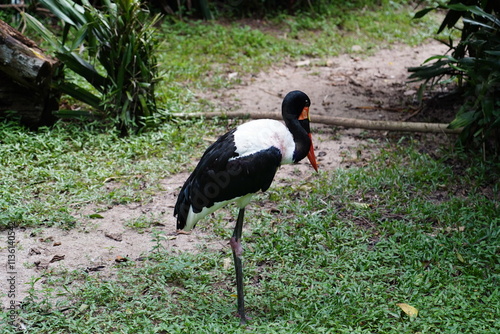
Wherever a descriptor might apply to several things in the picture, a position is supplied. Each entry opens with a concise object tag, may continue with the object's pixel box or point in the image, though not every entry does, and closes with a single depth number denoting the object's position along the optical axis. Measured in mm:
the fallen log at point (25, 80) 11070
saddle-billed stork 6914
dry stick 11425
